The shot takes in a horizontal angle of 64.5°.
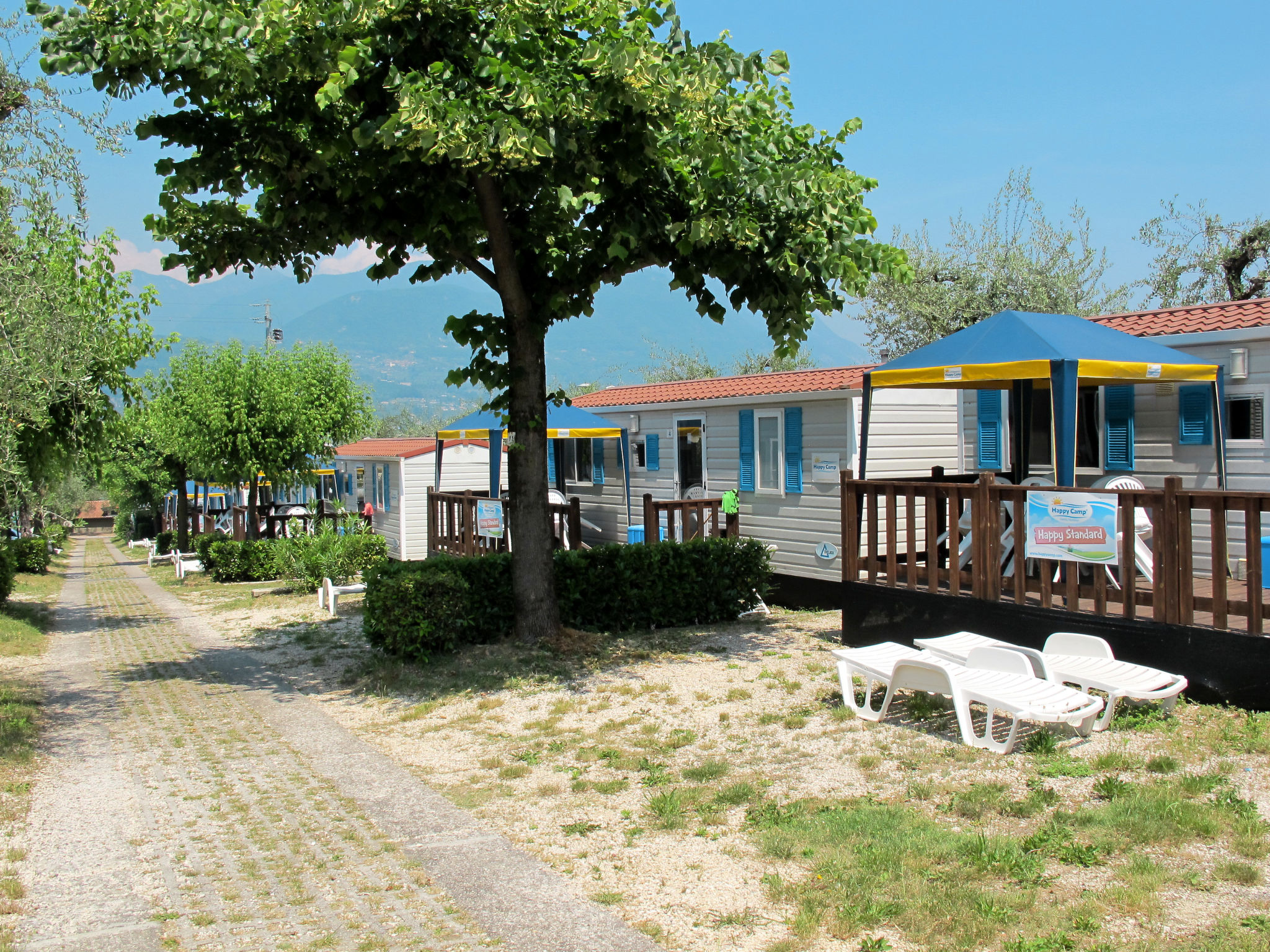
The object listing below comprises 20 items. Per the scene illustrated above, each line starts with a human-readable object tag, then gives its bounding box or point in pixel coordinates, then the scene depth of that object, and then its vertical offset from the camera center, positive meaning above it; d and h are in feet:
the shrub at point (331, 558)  54.24 -2.99
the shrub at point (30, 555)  93.35 -4.34
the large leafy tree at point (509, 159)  21.83 +8.39
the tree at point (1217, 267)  72.90 +16.74
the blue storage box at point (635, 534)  48.49 -1.75
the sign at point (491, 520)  37.86 -0.75
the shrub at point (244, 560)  71.05 -3.92
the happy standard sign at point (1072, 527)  22.02 -0.86
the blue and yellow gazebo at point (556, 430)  47.49 +3.38
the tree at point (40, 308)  23.34 +5.51
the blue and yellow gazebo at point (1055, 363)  25.17 +3.37
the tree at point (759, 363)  136.36 +19.46
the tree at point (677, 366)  155.22 +21.08
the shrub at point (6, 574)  53.78 -3.53
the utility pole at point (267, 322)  103.04 +20.35
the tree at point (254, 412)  71.00 +6.67
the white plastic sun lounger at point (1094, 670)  18.70 -3.55
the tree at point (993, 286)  79.61 +16.49
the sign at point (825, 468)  38.50 +0.99
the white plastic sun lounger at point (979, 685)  17.53 -3.66
